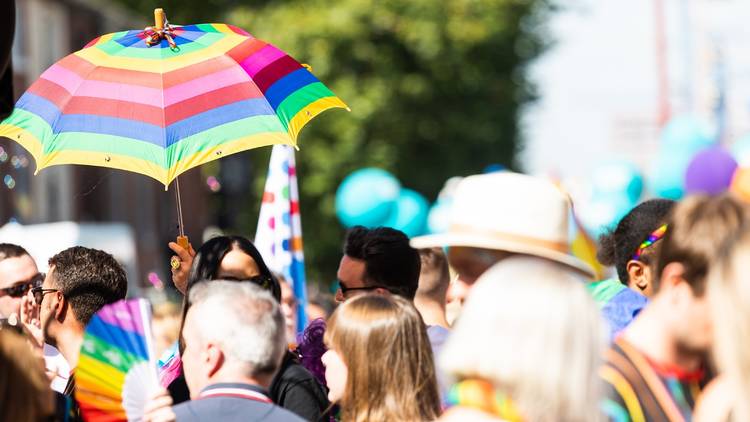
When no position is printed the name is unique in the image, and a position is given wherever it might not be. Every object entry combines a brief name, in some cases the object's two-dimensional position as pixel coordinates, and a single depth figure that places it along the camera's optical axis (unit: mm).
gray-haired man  6594
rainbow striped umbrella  9664
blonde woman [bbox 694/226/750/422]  5785
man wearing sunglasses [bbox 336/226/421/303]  9648
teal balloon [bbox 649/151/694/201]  26687
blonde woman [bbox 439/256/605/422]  5617
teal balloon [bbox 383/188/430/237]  28047
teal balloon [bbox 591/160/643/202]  27937
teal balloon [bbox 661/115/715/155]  28297
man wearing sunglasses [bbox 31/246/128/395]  8969
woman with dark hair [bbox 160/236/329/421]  8141
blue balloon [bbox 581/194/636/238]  27469
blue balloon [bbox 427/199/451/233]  31766
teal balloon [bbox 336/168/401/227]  28109
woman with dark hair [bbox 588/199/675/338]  9141
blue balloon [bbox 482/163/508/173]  34391
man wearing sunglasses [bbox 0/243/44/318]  10195
